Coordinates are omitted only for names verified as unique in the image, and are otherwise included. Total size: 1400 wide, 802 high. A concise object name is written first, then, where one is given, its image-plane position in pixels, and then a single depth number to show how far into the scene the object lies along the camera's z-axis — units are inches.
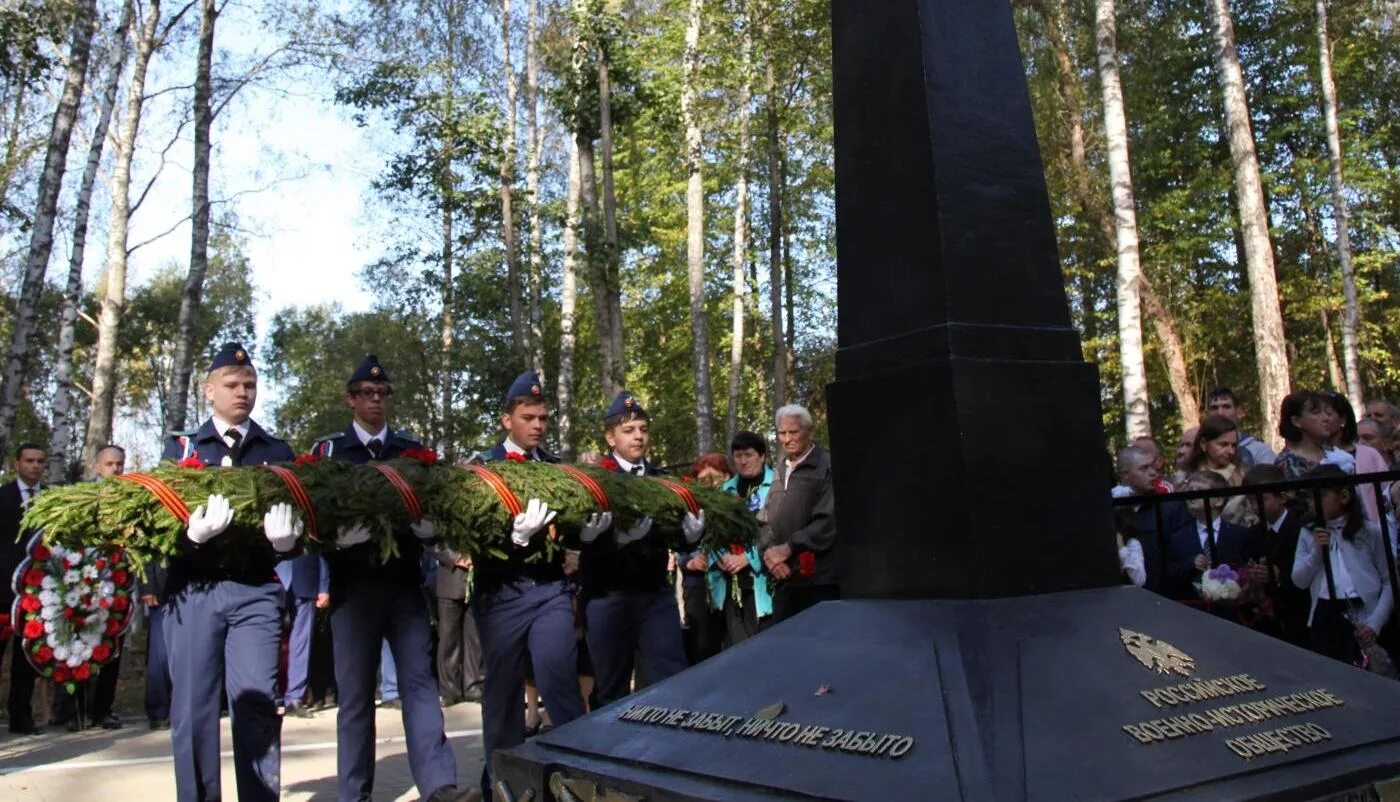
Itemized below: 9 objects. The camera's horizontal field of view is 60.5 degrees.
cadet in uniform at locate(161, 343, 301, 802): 199.6
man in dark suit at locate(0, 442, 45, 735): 372.8
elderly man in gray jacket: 278.2
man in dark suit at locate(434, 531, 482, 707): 406.3
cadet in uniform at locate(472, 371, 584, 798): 221.6
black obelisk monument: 93.7
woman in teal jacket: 320.2
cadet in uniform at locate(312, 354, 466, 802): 202.4
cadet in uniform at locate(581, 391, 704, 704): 244.8
